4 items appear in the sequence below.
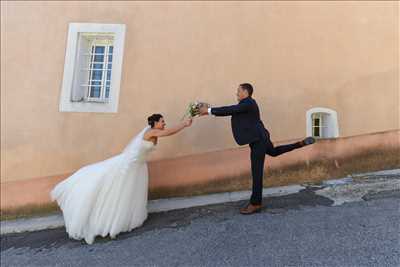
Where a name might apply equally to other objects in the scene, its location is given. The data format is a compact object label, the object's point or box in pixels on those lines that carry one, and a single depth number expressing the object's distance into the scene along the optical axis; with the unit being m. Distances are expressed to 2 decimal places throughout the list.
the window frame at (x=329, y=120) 5.07
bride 3.81
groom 3.51
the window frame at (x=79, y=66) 5.20
